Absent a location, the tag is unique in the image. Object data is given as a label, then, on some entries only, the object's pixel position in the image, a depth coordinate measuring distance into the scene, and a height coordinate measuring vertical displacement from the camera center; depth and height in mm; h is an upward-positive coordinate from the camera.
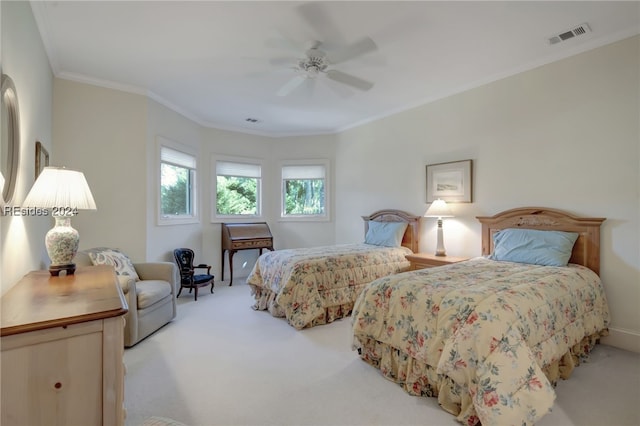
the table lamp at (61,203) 1830 +44
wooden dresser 1078 -574
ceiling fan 2520 +1579
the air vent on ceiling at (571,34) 2717 +1639
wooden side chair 4465 -932
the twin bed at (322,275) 3414 -781
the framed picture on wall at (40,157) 2586 +479
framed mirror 1667 +420
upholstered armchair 2854 -822
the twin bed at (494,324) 1654 -757
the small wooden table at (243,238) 5320 -480
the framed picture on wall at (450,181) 3979 +416
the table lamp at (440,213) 4024 -17
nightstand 3736 -606
